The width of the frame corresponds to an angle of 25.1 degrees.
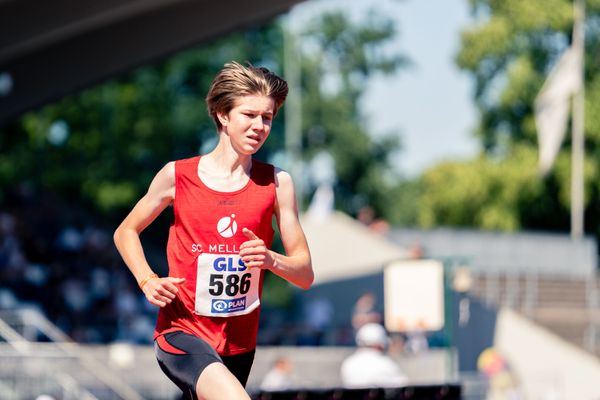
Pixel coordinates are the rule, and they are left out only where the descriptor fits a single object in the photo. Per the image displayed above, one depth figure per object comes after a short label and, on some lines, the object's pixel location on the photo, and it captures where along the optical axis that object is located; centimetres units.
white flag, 3456
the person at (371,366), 1427
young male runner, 629
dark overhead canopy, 2444
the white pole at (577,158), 3812
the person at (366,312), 1707
